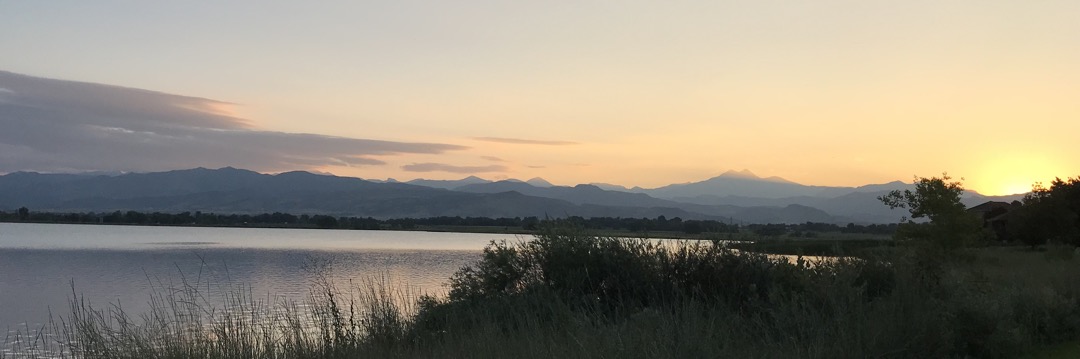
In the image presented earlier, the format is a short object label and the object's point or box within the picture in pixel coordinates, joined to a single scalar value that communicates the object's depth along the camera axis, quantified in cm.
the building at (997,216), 6069
